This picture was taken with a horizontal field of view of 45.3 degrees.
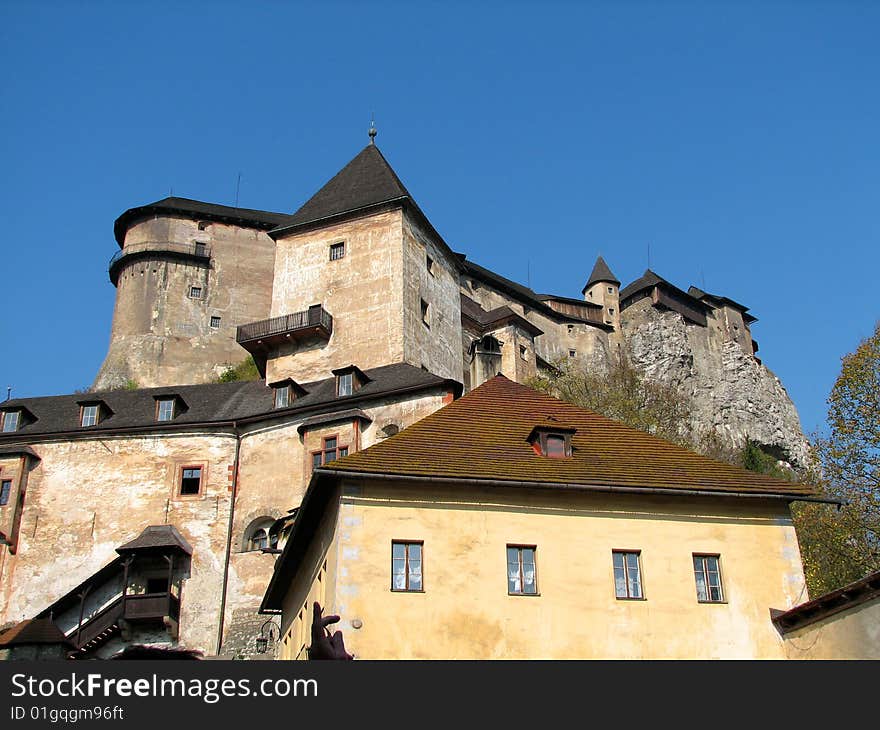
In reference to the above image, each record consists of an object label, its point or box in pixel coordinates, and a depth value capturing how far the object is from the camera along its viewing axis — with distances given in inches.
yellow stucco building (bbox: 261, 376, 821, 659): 781.9
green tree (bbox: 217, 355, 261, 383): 2470.4
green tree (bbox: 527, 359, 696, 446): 1797.5
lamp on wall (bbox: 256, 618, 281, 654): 1353.3
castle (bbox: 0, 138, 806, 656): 1409.9
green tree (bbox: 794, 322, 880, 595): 1157.7
